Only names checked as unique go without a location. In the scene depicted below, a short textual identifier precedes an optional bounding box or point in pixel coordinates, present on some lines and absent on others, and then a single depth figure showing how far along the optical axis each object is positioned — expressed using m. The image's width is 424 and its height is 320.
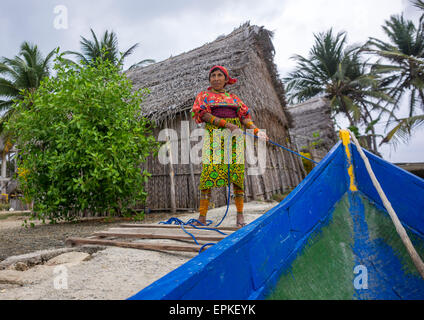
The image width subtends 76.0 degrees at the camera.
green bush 3.97
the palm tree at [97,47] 17.69
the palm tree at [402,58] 16.53
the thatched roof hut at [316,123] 13.48
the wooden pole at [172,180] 5.63
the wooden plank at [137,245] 1.91
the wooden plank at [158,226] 2.51
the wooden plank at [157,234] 2.21
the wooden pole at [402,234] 1.17
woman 2.94
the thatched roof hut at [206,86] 5.77
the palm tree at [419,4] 15.77
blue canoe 0.92
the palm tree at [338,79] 17.61
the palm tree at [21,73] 14.34
